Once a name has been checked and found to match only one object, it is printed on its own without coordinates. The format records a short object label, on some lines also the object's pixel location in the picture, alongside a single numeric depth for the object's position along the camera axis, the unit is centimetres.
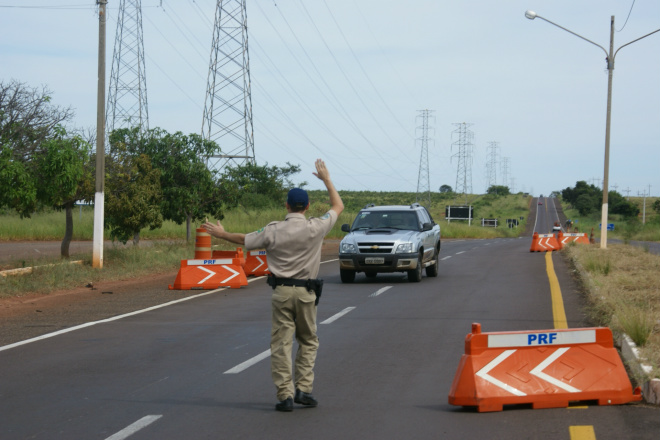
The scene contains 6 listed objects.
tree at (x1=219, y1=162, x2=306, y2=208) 4939
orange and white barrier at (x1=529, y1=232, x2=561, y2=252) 3703
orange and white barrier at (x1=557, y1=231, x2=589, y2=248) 3891
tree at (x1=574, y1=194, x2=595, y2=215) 13550
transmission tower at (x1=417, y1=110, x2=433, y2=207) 17980
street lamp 2973
